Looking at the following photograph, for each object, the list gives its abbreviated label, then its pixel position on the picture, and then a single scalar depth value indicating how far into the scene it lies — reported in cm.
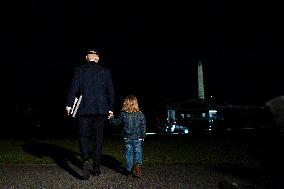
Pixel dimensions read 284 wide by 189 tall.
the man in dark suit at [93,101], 795
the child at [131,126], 856
